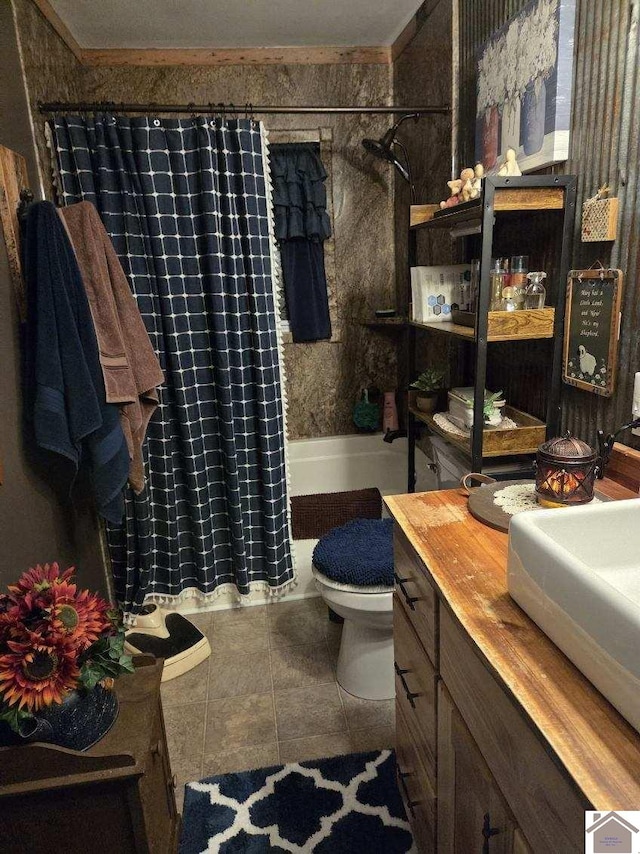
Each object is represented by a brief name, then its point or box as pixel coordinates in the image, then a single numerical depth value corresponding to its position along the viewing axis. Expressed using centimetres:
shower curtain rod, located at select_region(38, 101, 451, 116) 198
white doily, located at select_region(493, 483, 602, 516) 125
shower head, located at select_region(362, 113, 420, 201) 262
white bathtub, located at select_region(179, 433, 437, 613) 343
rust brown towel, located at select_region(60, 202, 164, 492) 174
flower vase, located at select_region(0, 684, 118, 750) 106
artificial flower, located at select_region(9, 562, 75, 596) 108
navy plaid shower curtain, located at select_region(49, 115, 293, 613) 200
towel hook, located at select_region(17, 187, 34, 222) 167
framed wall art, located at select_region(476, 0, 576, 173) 144
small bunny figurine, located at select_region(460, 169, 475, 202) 171
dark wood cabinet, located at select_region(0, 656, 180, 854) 105
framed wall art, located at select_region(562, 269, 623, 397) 138
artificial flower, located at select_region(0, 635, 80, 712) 99
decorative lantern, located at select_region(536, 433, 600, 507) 119
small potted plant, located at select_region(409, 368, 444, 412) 223
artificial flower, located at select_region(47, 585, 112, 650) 104
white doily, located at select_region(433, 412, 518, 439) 182
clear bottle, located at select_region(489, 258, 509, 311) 163
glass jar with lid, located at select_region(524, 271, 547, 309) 161
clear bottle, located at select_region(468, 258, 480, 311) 179
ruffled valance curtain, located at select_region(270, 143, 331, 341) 305
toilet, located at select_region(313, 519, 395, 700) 178
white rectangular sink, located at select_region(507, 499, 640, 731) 65
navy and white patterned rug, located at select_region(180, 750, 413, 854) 146
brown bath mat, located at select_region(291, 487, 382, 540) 304
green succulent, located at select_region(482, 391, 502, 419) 179
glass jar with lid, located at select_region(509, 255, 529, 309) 162
